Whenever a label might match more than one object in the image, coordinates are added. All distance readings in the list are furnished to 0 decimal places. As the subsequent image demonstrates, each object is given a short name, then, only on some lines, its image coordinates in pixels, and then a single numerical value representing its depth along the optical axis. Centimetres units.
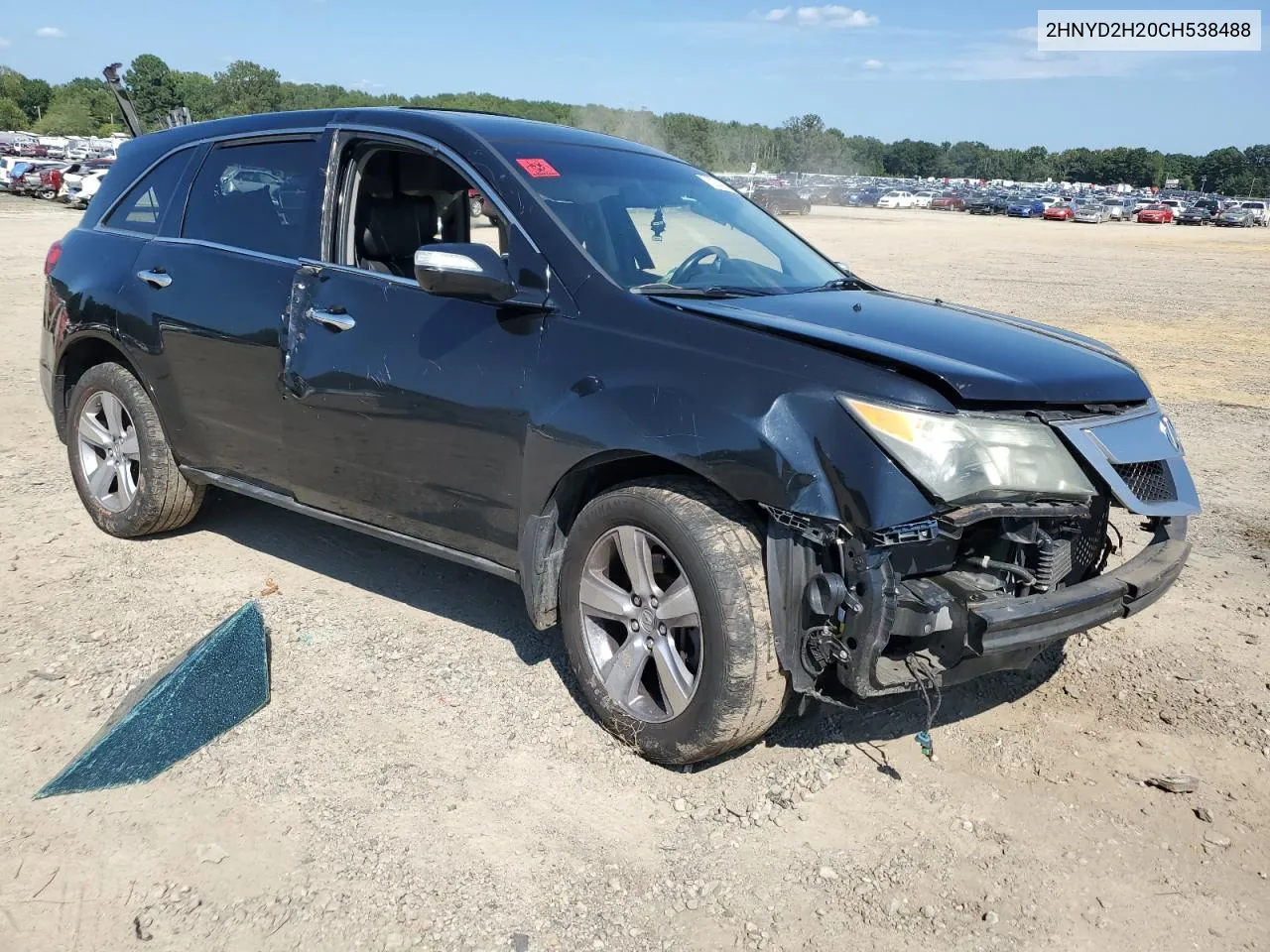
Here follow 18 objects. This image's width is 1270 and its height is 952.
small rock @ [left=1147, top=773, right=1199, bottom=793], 334
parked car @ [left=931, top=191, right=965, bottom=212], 7493
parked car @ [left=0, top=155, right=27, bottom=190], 3991
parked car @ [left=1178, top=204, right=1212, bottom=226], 6550
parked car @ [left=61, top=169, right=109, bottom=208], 3331
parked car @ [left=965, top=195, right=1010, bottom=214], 7075
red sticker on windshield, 383
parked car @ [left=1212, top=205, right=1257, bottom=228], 6294
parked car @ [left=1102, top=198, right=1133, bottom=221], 7025
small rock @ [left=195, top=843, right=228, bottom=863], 287
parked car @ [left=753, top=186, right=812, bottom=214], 4304
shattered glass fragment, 319
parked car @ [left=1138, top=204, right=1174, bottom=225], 6694
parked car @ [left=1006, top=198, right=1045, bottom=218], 6656
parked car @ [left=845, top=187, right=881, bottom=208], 7416
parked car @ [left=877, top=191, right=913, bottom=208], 7488
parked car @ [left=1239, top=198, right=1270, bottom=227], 6456
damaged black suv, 289
